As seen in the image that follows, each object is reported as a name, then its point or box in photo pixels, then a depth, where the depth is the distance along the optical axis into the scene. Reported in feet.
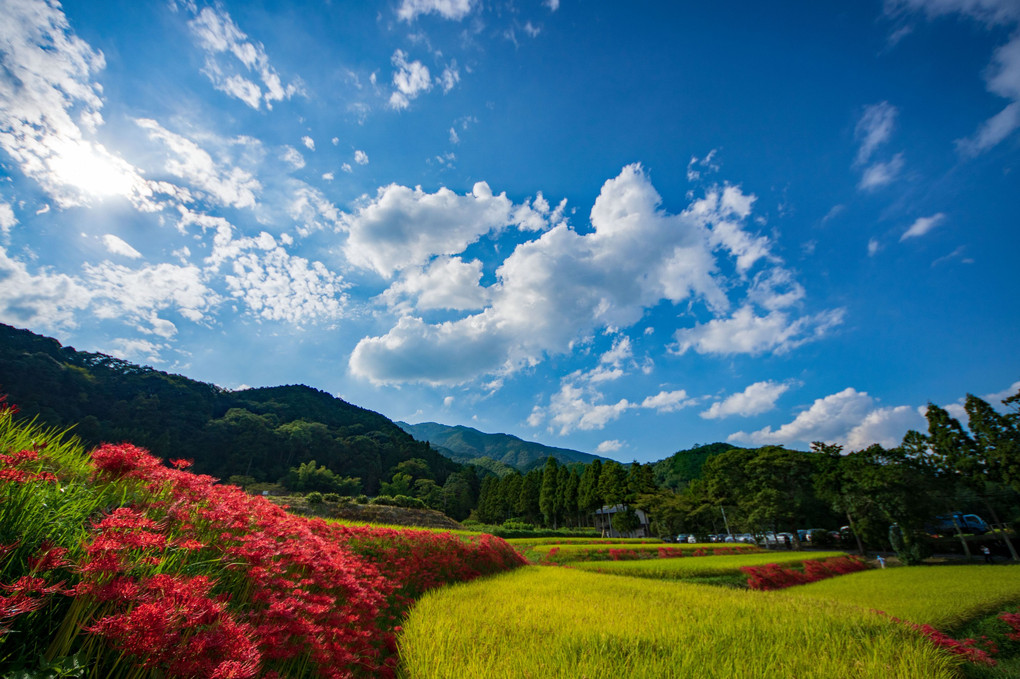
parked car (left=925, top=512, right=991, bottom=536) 108.95
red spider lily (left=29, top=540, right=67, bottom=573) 6.44
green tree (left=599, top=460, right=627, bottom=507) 142.00
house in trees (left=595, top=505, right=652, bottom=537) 139.74
